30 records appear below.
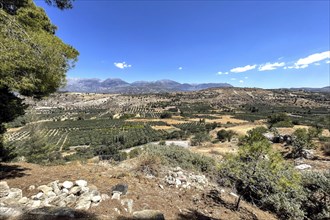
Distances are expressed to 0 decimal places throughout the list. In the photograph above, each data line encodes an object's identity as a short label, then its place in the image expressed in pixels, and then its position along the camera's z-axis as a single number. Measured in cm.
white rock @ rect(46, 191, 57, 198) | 523
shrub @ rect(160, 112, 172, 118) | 9525
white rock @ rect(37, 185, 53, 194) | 542
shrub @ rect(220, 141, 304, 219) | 619
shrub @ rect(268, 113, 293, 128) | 4919
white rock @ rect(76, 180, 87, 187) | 577
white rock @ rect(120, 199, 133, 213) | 502
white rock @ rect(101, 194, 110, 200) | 529
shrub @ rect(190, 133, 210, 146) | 3878
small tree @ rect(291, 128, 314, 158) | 1854
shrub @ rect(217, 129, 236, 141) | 3769
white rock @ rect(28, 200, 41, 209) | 455
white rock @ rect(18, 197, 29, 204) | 483
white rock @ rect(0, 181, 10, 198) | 497
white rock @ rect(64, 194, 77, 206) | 488
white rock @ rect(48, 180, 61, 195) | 550
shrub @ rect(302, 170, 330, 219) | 691
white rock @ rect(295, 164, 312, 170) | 1377
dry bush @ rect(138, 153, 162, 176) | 827
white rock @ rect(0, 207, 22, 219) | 378
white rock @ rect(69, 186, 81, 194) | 547
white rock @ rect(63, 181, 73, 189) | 569
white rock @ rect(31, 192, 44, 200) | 507
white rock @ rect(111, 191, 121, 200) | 537
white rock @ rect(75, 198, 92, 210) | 466
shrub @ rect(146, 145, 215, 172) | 951
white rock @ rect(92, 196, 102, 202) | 501
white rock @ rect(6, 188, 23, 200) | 498
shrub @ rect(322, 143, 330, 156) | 1813
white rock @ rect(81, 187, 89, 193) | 551
